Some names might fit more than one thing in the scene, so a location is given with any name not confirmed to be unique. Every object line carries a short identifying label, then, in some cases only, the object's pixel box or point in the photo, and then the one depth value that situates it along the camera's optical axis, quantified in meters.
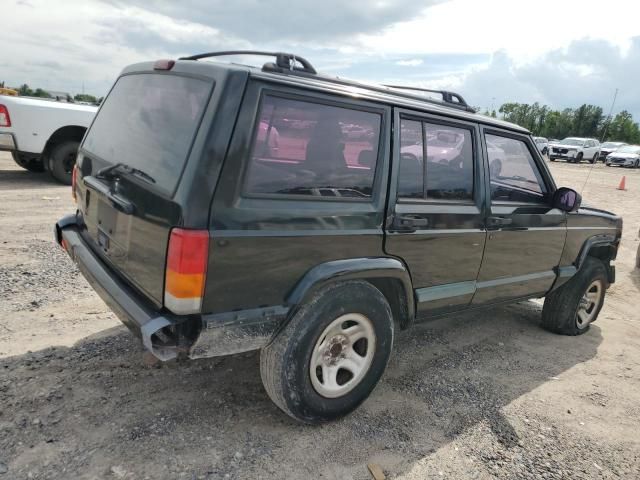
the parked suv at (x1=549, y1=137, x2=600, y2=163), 29.72
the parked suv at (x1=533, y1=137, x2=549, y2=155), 31.65
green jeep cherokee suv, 2.24
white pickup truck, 8.11
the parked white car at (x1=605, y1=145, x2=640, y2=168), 30.48
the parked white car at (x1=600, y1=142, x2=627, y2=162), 33.81
